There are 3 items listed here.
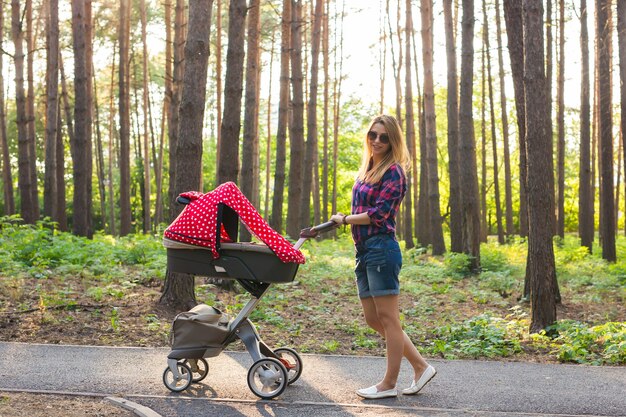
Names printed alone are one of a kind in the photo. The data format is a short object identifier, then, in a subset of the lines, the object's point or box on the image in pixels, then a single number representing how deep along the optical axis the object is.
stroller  6.20
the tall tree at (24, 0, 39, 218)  25.50
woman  6.22
